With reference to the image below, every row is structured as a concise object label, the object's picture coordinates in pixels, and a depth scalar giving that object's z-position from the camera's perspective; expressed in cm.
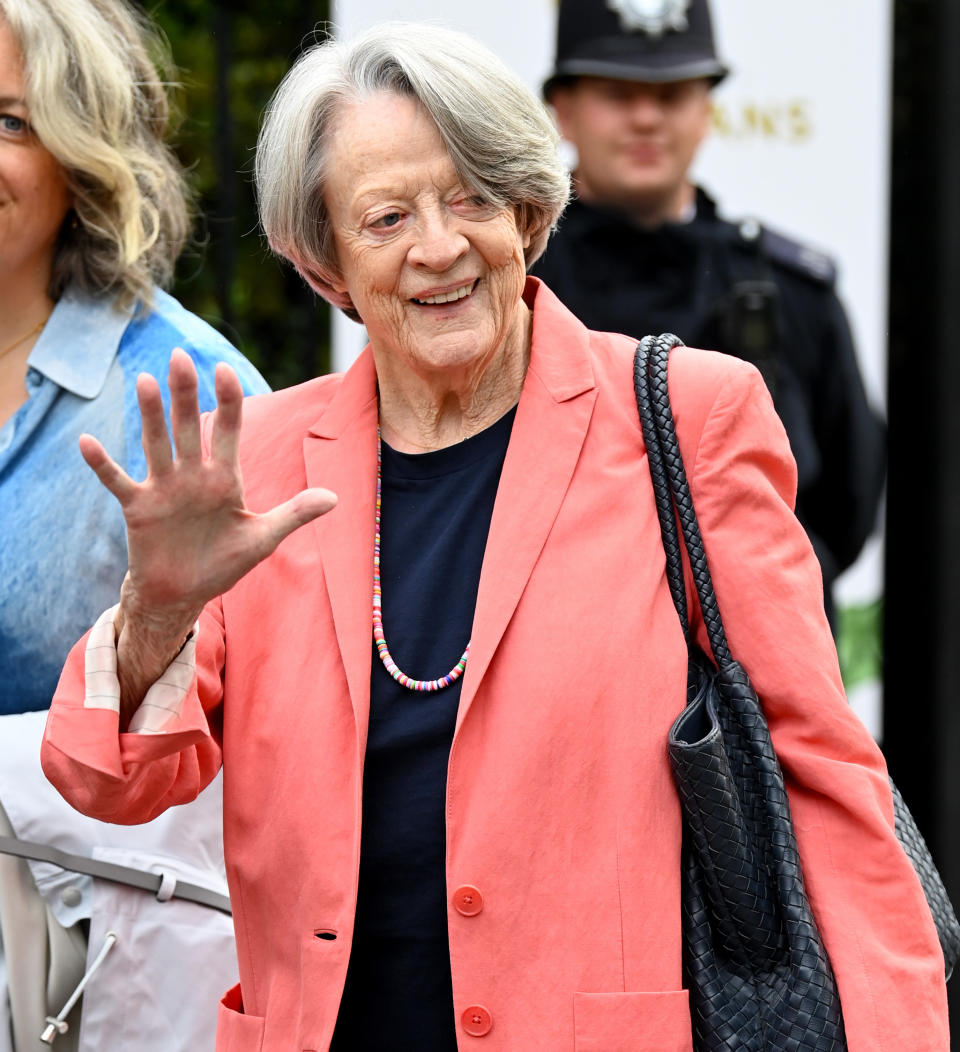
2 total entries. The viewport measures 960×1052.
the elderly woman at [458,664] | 364
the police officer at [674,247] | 465
